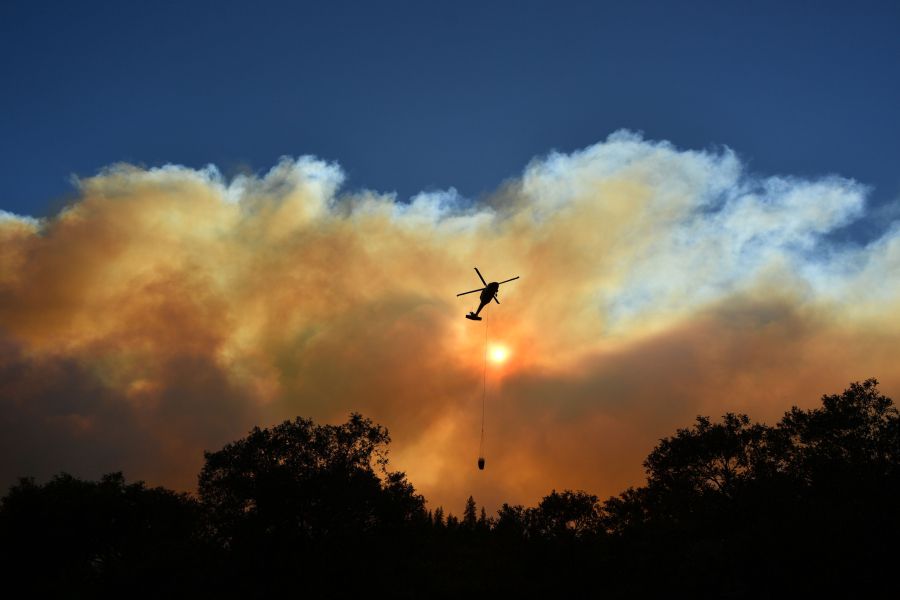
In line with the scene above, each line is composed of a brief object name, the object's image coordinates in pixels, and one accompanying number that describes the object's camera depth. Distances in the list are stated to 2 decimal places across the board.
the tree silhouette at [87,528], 50.47
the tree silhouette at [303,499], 45.62
